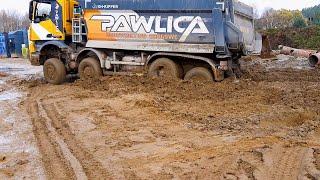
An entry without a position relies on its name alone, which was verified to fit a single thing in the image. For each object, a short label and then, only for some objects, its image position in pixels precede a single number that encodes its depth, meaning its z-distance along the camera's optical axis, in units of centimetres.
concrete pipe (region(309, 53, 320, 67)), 1702
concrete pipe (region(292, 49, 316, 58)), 1951
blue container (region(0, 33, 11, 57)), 3500
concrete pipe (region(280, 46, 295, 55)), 2088
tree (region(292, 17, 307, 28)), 3501
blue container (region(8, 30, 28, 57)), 3478
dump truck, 1164
